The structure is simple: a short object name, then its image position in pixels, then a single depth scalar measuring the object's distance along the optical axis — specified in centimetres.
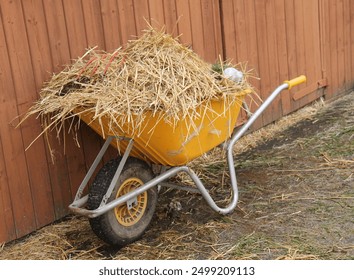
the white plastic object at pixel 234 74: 359
